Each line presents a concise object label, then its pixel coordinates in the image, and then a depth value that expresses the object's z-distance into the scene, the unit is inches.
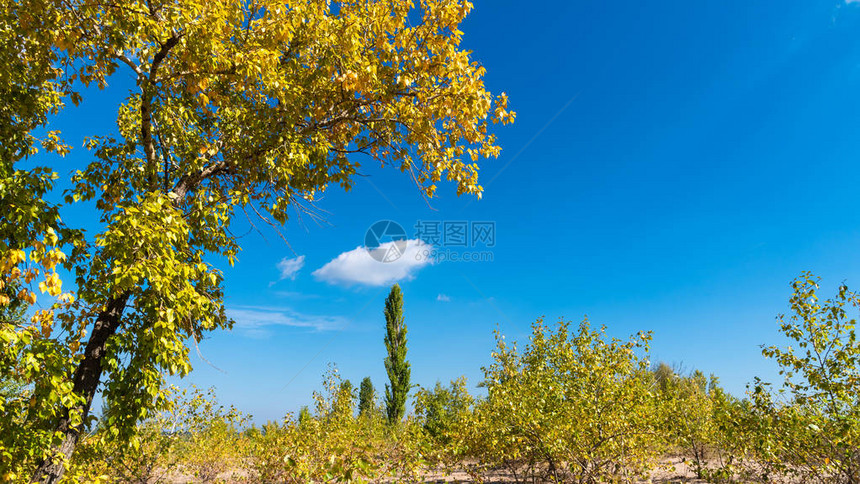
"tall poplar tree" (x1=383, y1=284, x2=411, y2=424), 983.6
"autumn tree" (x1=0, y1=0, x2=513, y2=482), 151.8
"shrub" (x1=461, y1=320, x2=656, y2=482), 248.1
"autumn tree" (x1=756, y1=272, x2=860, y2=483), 182.4
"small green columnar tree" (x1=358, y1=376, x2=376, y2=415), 1487.9
